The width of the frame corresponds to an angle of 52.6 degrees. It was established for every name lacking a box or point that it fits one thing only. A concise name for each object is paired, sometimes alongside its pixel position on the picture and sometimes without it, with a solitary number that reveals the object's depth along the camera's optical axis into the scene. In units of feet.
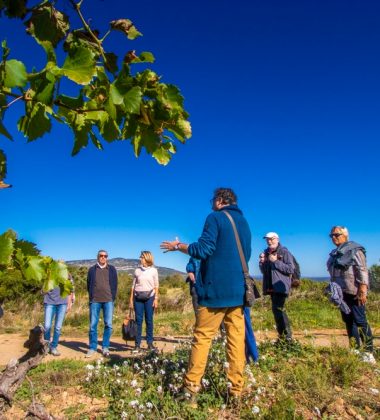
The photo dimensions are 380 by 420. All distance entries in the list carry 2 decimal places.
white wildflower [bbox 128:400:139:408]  11.10
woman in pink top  23.31
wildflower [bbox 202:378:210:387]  12.76
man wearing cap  18.52
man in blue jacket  12.20
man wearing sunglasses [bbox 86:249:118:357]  23.25
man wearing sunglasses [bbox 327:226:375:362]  16.84
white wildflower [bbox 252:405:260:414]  10.40
